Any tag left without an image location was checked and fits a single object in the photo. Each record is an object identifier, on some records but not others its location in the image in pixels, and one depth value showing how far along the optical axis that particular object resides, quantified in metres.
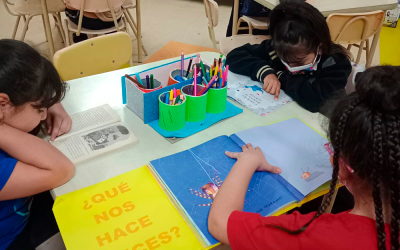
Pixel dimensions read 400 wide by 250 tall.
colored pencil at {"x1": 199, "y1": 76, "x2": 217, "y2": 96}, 1.09
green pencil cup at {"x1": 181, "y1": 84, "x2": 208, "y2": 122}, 1.06
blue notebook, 0.79
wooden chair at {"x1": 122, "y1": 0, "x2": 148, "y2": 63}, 2.83
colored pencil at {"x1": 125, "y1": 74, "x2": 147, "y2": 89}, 1.08
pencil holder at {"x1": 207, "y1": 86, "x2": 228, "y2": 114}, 1.12
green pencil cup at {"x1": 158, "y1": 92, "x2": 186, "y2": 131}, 1.01
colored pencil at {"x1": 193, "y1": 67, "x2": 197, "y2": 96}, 1.09
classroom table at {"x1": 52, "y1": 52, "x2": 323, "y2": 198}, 0.88
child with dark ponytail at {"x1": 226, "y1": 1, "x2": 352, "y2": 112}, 1.26
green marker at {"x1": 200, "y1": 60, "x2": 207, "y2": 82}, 1.17
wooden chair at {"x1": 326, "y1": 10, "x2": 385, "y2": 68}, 2.24
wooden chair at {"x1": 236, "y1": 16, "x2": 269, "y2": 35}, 2.63
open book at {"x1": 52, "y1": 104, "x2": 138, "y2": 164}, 0.93
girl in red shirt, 0.58
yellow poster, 0.69
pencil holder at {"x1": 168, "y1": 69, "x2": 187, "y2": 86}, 1.18
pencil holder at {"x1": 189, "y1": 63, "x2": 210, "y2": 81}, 1.22
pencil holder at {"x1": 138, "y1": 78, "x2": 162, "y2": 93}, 1.16
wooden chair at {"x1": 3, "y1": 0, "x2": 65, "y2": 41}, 2.75
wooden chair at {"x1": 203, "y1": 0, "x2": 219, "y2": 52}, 2.14
